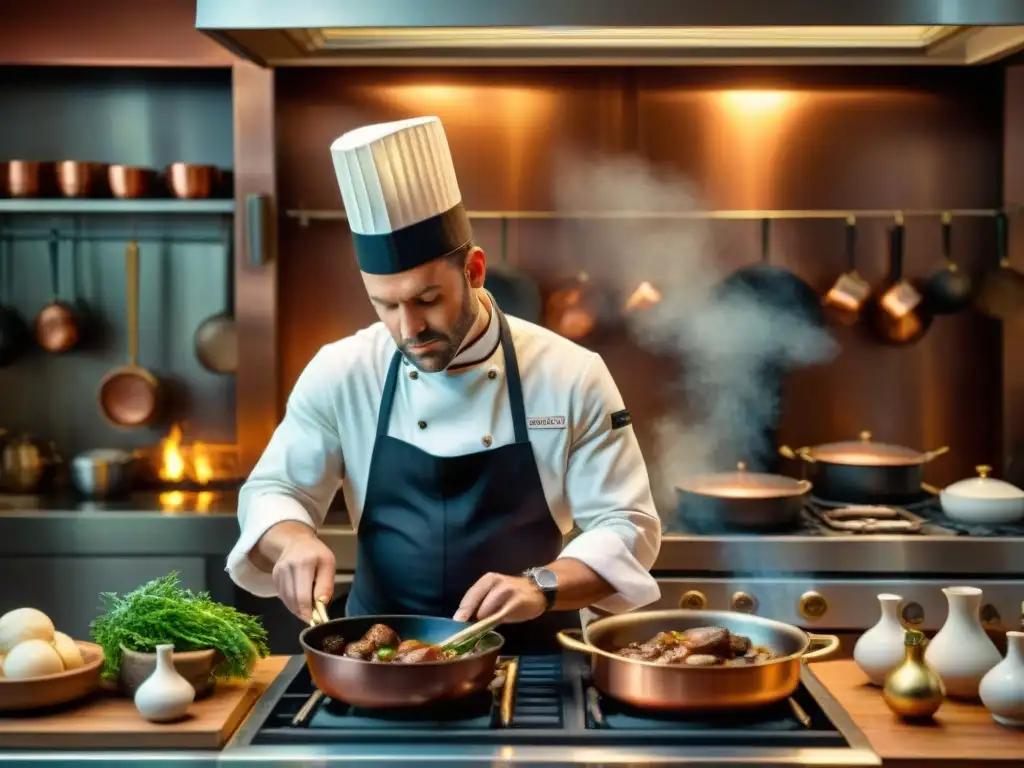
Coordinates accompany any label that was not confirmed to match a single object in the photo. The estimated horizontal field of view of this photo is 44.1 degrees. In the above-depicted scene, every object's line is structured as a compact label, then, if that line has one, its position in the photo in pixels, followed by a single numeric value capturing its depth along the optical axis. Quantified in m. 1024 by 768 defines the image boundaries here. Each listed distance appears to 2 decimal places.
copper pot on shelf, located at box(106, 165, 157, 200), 3.81
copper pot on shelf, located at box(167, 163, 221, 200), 3.79
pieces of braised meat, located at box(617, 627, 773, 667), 1.85
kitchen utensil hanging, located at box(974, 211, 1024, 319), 3.91
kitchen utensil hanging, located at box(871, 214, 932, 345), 3.98
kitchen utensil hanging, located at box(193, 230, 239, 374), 4.04
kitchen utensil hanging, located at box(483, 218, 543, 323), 3.93
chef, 2.36
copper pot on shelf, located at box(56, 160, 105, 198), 3.79
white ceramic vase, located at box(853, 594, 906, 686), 2.03
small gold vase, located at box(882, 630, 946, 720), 1.87
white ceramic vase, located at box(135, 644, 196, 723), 1.84
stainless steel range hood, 2.81
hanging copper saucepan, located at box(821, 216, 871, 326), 3.97
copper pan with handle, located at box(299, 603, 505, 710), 1.79
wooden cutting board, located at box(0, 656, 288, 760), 1.81
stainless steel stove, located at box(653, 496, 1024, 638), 3.43
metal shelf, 3.75
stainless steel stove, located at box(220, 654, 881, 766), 1.73
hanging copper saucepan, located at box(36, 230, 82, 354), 4.00
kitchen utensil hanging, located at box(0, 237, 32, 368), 4.02
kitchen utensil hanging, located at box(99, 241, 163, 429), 4.04
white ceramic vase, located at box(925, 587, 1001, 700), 1.98
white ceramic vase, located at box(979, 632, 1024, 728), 1.85
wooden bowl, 1.87
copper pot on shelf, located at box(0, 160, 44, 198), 3.79
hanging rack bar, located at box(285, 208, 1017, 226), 3.93
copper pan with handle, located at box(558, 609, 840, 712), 1.81
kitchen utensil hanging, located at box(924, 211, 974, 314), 3.95
